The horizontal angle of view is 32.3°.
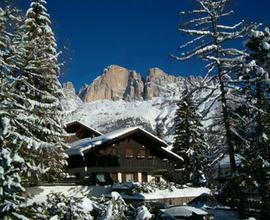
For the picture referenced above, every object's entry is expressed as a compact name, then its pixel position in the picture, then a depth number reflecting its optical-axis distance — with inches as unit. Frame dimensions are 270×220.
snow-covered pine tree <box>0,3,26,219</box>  472.4
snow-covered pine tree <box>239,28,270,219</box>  773.9
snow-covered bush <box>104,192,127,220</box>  617.2
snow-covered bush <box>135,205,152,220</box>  641.0
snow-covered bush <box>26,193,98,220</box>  590.4
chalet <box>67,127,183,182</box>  1947.6
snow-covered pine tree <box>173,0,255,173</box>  936.3
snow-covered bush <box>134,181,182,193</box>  1684.3
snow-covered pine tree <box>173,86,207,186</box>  2377.0
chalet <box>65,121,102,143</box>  2185.3
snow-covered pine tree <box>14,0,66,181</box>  1362.0
